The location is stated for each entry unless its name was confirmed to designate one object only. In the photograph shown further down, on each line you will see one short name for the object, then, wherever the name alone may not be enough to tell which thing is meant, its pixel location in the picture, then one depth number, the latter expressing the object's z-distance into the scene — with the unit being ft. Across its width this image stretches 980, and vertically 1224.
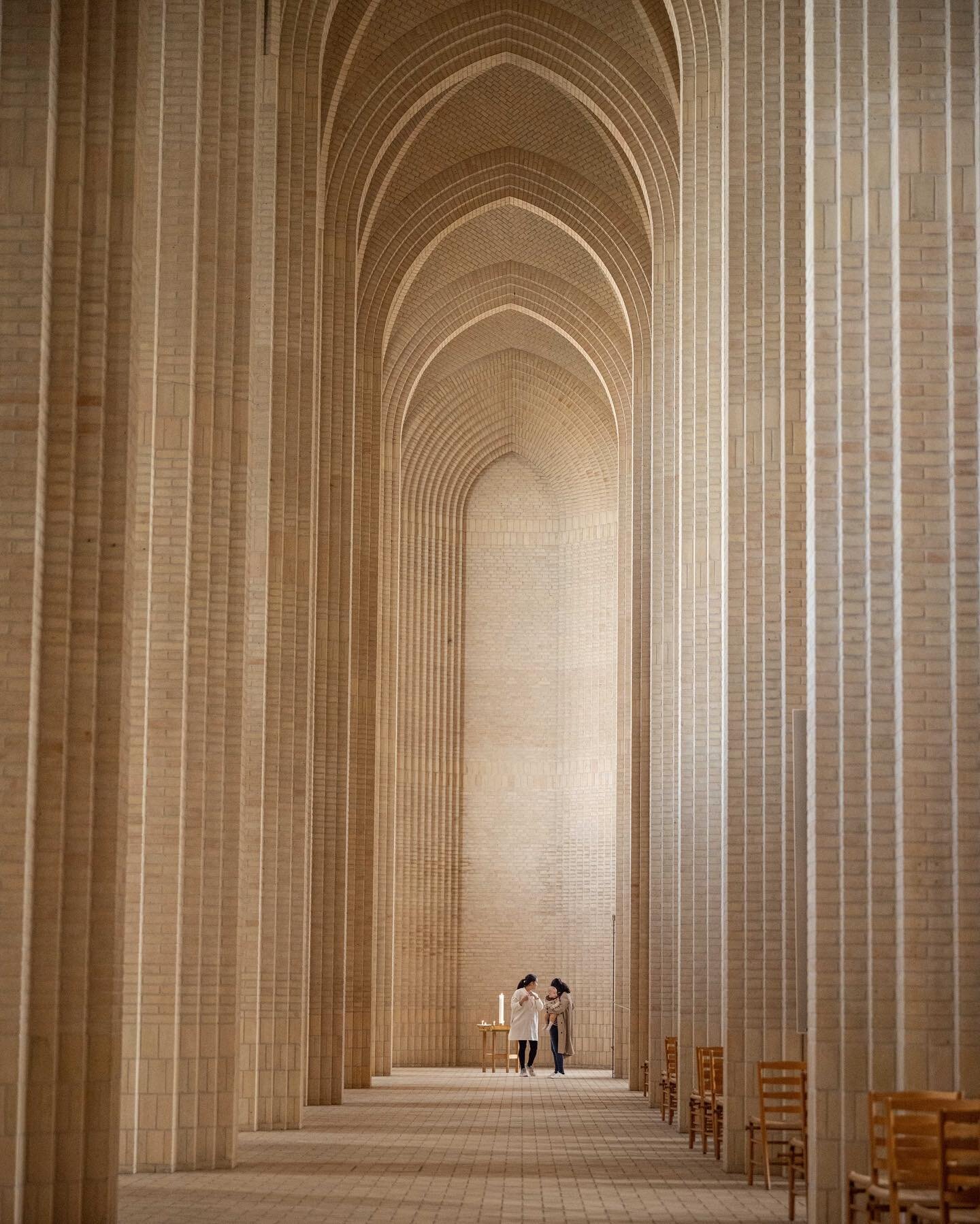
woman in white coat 93.09
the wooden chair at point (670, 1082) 64.69
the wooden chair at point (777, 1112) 41.75
